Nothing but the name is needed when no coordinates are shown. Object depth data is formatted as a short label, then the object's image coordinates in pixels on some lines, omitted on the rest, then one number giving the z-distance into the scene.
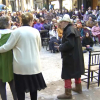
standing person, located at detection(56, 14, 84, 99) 3.20
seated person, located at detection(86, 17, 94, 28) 10.17
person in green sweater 2.82
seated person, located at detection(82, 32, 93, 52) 7.96
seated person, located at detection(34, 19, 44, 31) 9.54
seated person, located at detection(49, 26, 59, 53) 7.84
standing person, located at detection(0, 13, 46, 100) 2.60
